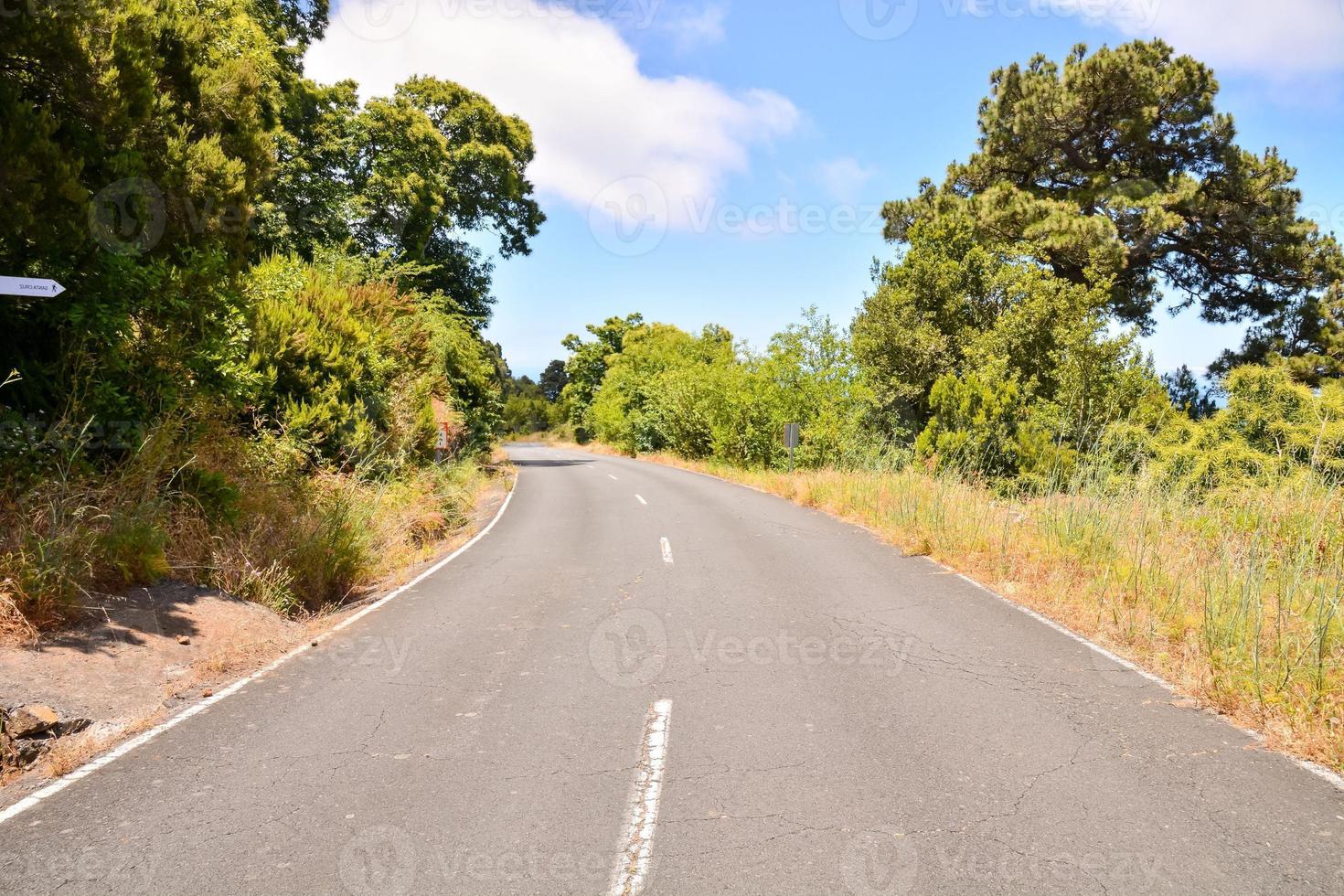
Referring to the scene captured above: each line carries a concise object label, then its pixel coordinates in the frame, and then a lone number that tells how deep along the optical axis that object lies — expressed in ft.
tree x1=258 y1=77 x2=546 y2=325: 62.62
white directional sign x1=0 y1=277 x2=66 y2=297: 14.40
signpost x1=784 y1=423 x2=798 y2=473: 68.59
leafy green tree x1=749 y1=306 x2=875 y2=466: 74.54
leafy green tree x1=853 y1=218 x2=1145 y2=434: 60.95
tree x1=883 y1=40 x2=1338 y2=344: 66.49
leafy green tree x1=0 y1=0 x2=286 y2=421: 19.62
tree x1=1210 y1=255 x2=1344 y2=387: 65.36
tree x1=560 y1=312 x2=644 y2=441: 197.47
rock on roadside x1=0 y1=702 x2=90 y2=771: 13.66
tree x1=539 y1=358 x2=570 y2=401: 380.58
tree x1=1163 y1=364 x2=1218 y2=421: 65.29
